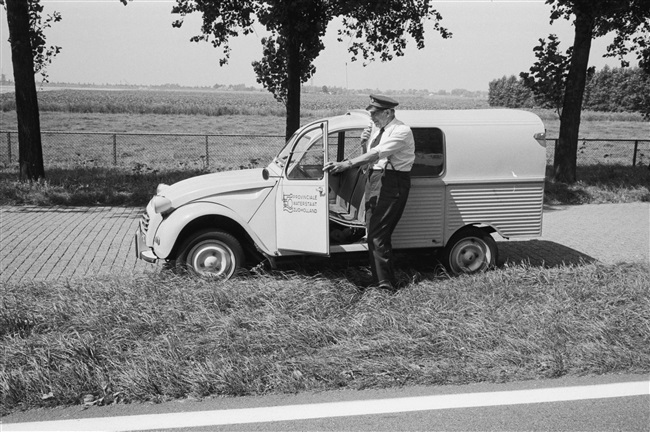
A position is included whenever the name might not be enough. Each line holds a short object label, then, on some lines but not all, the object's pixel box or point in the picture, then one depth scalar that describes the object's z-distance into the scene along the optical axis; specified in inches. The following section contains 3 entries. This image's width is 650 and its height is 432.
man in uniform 279.0
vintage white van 293.4
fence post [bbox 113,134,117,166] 768.8
